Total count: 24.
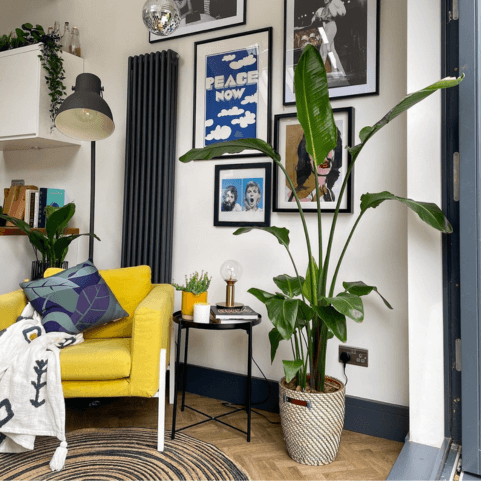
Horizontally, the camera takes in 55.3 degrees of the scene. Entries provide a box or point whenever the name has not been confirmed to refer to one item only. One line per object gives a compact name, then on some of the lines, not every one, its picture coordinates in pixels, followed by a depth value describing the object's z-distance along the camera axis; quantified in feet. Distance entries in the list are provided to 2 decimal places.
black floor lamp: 8.30
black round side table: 7.36
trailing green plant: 10.65
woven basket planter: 6.65
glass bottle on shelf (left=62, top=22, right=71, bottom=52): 11.26
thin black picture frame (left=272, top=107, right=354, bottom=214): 8.16
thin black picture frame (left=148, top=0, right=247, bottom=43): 9.26
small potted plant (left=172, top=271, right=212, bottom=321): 8.02
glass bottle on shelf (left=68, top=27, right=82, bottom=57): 11.23
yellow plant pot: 8.02
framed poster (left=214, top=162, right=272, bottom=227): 9.04
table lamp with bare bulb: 8.00
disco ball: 7.22
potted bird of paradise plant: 6.19
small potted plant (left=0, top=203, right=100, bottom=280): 9.93
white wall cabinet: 10.60
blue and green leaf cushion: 7.70
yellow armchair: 6.82
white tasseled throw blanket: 6.54
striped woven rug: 6.38
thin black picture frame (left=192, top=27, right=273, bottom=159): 8.98
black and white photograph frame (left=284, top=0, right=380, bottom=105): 8.05
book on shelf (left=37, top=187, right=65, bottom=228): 11.30
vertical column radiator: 9.91
